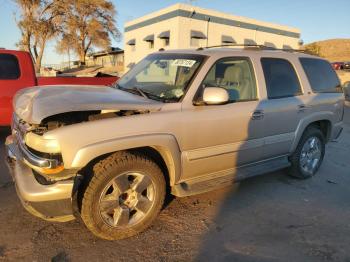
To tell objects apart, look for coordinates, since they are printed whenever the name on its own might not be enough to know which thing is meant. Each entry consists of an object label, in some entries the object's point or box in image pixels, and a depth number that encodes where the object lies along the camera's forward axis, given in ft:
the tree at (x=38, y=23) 113.29
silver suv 9.99
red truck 21.95
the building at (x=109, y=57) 164.50
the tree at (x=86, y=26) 123.65
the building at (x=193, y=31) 92.22
